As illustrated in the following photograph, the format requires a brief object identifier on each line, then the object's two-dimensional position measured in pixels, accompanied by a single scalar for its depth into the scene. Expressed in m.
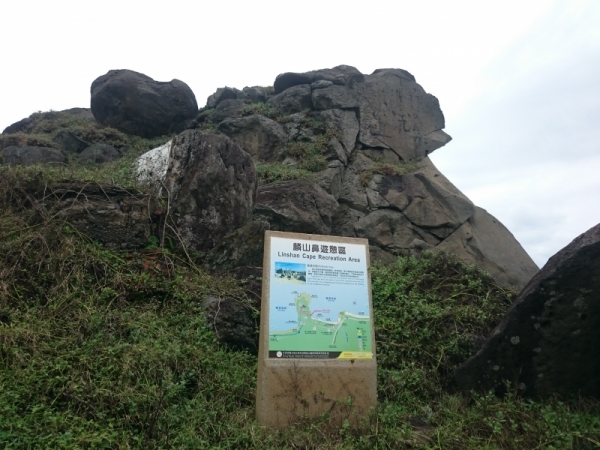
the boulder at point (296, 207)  9.16
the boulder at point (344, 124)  13.86
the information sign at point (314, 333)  4.20
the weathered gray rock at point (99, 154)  13.77
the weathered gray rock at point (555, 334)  4.37
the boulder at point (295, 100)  15.20
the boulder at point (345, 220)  11.27
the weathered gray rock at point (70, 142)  14.50
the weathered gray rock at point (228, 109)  15.80
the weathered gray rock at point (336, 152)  13.24
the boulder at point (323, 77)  15.59
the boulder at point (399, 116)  14.56
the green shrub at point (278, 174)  11.30
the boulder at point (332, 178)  12.09
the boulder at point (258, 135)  13.71
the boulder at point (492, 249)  10.81
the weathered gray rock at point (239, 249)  6.91
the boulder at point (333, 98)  14.72
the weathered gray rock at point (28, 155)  12.19
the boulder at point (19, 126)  17.18
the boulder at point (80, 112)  18.25
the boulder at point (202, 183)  7.25
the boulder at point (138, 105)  15.73
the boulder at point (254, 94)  16.97
